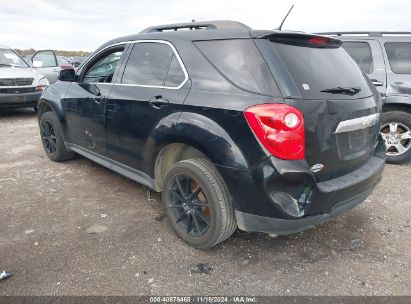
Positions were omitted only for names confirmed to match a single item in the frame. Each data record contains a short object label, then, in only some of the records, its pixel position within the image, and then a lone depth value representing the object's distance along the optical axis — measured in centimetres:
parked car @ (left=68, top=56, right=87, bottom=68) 2027
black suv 238
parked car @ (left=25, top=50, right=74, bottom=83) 1117
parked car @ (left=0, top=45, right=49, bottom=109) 796
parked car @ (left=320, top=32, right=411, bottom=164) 504
